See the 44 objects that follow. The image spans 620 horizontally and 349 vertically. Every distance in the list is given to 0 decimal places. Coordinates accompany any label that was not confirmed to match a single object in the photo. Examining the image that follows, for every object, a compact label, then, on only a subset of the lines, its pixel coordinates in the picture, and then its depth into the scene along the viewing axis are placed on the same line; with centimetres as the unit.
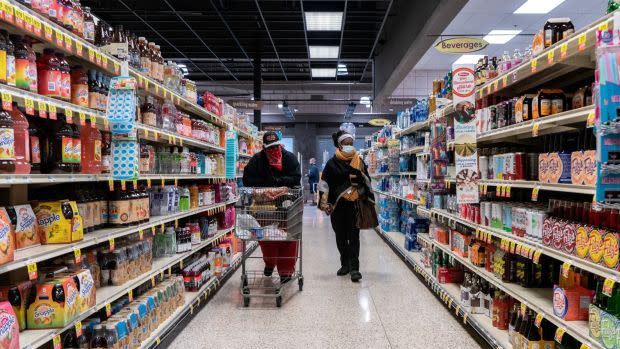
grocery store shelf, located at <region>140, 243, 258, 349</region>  335
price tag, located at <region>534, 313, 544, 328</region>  278
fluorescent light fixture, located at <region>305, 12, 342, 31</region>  981
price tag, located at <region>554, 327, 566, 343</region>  253
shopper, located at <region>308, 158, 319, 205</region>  1933
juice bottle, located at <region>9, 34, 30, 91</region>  221
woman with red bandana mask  535
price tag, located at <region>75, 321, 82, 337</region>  250
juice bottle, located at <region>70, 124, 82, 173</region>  261
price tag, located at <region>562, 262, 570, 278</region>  246
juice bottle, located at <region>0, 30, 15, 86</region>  210
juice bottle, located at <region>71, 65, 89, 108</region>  272
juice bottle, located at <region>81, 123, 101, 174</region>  279
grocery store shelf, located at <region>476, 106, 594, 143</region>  244
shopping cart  464
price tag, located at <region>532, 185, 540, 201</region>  281
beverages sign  752
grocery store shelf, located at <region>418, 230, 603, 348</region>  239
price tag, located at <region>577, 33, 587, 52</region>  228
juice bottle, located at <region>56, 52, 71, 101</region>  252
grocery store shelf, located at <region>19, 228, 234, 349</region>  220
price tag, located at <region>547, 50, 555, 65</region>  262
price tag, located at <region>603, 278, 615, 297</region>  205
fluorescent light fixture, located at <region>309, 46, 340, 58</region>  1285
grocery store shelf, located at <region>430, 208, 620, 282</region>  212
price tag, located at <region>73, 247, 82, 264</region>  251
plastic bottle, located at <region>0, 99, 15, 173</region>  202
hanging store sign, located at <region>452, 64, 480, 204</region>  375
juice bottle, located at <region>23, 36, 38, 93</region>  227
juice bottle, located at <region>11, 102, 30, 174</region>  219
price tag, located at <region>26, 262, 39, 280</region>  211
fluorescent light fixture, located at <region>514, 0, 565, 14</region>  804
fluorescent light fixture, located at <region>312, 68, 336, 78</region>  1612
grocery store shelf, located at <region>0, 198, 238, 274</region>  207
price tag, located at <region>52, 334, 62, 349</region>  231
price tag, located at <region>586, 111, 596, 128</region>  217
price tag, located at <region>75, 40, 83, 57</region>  259
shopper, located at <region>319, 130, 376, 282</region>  584
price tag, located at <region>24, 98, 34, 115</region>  213
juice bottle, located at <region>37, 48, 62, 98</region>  244
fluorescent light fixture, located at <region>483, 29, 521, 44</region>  971
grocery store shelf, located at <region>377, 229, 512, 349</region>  328
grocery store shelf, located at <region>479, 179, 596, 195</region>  234
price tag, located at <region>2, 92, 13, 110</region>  198
